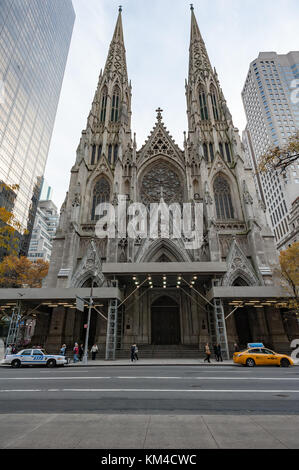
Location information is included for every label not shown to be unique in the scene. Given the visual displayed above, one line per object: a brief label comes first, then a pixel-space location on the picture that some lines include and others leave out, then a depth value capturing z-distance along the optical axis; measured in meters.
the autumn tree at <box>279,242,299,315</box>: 21.59
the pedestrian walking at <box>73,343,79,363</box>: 19.80
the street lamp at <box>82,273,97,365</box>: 18.88
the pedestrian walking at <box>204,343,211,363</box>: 18.11
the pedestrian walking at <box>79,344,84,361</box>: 23.41
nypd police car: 17.12
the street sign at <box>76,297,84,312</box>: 18.81
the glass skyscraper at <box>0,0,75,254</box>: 53.22
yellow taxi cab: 16.03
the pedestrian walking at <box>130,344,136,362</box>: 19.39
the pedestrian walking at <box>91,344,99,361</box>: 21.16
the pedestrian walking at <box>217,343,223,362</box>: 18.99
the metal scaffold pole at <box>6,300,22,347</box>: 21.72
